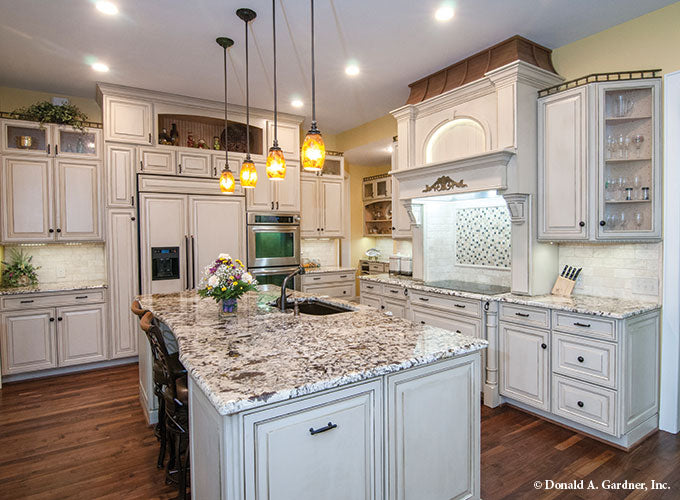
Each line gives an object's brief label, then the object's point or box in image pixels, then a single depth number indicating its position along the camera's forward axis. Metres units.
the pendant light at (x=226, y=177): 3.26
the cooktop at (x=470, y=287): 3.52
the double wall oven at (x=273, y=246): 5.04
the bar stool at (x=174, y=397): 2.03
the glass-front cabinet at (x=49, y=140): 4.04
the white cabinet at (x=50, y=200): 4.05
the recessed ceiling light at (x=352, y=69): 3.75
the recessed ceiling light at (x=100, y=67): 3.70
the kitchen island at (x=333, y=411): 1.32
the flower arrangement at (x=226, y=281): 2.55
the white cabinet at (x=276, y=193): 5.07
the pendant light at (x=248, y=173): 3.02
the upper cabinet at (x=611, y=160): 2.83
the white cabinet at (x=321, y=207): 5.79
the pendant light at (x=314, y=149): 2.21
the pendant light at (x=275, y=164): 2.56
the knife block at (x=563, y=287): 3.24
